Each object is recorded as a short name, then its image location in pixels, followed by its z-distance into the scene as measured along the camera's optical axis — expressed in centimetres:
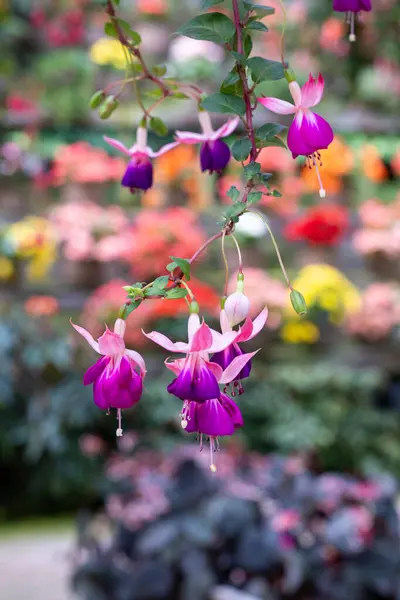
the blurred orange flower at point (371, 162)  340
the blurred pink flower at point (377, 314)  279
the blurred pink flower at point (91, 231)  271
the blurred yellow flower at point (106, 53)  337
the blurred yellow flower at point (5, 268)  270
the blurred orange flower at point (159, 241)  271
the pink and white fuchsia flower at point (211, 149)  53
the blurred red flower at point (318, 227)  281
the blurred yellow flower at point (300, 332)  282
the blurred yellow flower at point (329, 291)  281
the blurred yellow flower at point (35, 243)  263
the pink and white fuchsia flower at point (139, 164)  54
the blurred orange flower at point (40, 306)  262
